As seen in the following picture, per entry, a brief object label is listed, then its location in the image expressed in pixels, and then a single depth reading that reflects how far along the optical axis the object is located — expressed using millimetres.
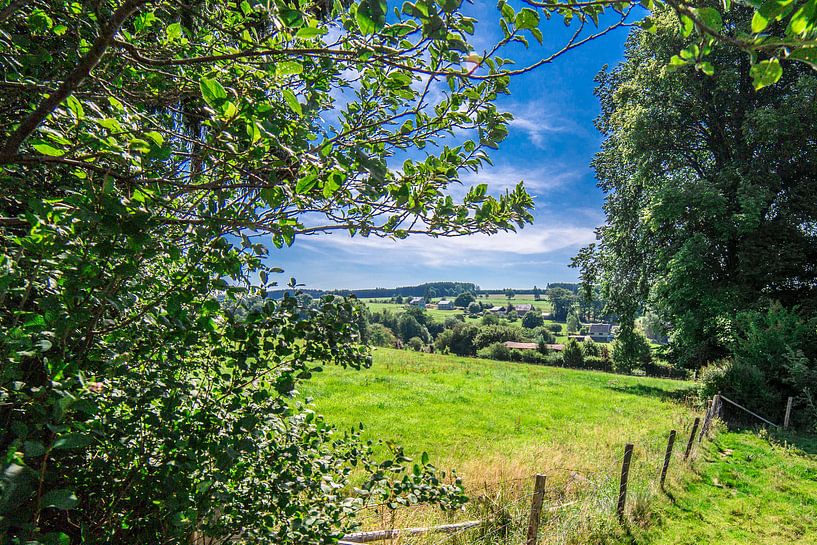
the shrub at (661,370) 32125
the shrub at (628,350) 18391
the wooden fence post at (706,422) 9606
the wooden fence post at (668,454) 6680
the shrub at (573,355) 36781
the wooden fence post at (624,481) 5676
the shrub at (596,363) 36406
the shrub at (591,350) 38906
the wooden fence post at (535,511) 4230
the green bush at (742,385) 12156
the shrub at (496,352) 44906
